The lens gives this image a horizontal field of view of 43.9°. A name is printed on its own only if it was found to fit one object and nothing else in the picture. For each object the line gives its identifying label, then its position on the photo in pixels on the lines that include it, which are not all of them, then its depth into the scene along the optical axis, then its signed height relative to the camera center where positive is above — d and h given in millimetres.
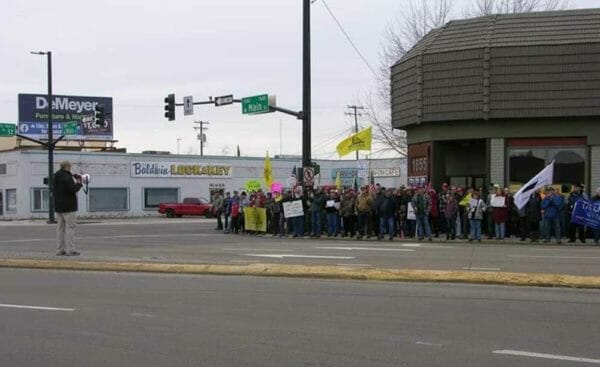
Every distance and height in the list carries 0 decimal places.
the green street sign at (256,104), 30109 +3606
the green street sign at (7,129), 46969 +3998
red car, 53469 -1166
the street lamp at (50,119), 41969 +4179
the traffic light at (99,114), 39816 +4169
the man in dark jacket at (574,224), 21906 -962
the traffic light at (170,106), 34688 +4000
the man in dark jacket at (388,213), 23625 -700
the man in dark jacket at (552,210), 21500 -569
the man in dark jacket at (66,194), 15438 -36
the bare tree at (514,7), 38750 +9578
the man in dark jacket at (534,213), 22266 -675
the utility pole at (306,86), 28719 +4062
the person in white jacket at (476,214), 22188 -695
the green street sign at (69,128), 48531 +4217
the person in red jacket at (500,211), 22406 -616
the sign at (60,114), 62219 +6664
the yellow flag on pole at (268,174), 32250 +762
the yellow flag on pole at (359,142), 29469 +1979
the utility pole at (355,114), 67375 +7498
